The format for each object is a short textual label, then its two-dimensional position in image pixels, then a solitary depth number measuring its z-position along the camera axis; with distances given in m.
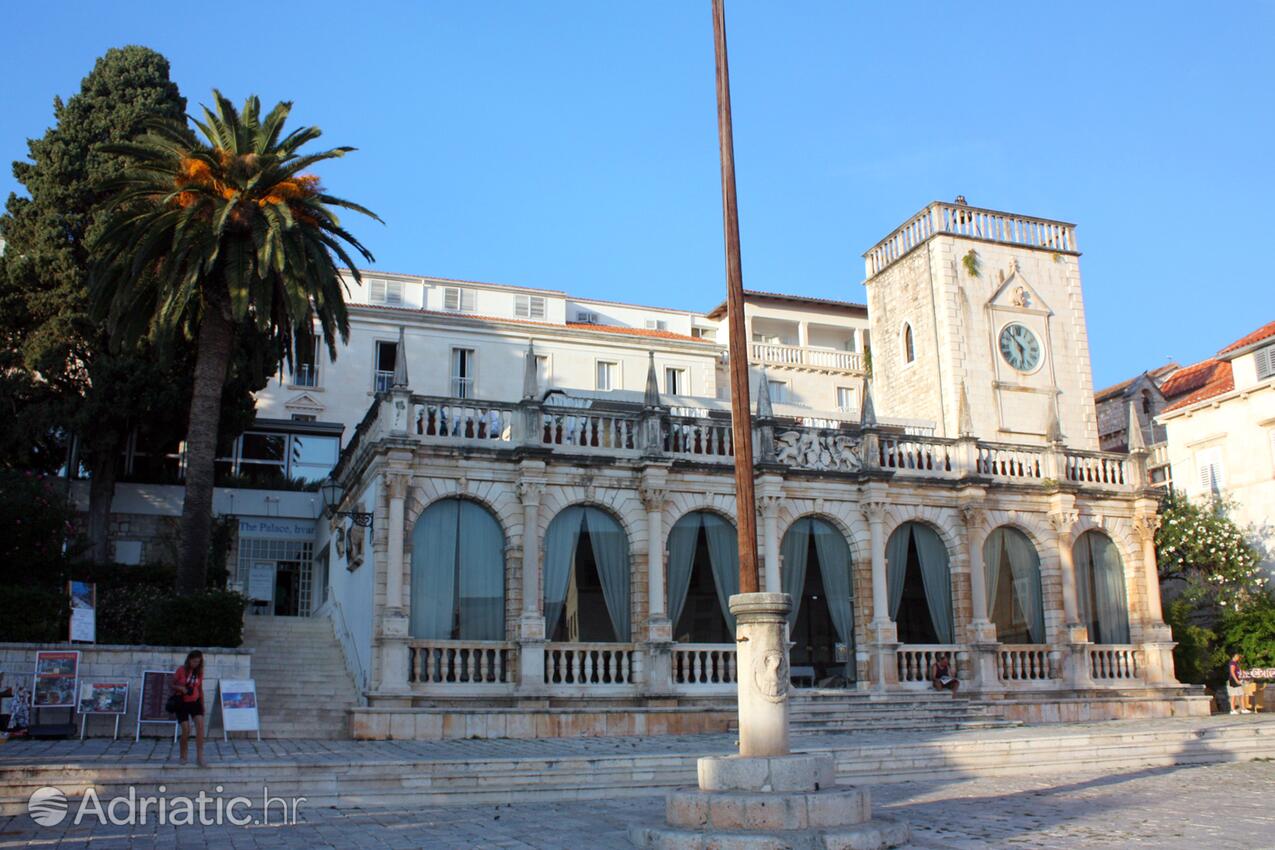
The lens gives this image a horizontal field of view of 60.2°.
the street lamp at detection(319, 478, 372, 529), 27.95
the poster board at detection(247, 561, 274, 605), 34.44
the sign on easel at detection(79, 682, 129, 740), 19.06
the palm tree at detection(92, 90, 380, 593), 23.92
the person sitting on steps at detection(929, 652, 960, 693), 25.91
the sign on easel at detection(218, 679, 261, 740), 19.33
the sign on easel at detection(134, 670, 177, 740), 19.34
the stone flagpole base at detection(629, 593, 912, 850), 10.52
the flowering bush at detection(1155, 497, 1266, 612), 30.39
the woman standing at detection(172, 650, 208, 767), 15.69
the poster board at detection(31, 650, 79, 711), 18.75
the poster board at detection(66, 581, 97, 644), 21.08
